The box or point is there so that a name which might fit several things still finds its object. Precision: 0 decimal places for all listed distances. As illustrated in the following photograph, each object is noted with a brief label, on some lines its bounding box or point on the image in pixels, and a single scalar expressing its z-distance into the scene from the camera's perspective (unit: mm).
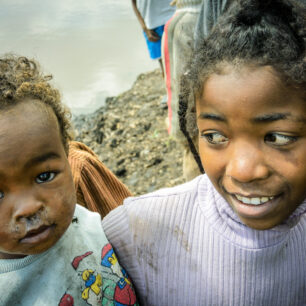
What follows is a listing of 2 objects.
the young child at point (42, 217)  342
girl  340
